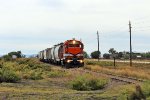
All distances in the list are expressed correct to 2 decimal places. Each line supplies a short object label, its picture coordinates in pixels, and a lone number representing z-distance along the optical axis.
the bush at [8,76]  29.31
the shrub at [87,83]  24.33
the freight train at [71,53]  55.06
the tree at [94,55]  158.11
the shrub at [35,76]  34.02
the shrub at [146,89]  16.10
